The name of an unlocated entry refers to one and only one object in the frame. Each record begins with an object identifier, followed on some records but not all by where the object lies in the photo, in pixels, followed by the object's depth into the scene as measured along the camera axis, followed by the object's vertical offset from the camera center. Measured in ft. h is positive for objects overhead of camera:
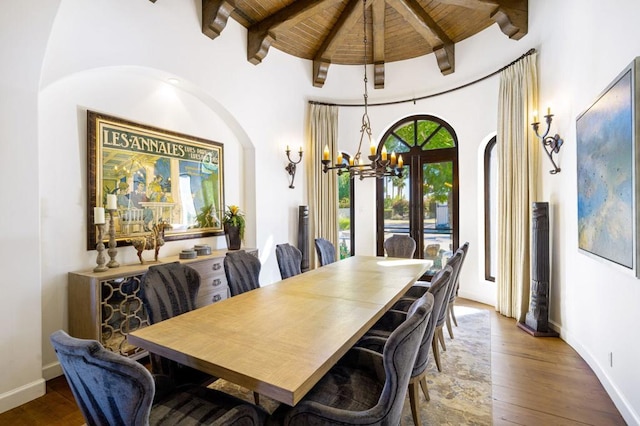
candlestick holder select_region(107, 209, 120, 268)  9.07 -0.98
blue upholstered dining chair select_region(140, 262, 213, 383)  5.88 -1.86
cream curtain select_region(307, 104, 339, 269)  17.89 +1.51
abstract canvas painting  6.01 +0.78
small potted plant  13.09 -0.66
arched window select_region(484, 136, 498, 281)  15.42 -0.03
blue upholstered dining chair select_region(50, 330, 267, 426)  3.31 -1.90
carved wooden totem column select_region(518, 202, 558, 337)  11.18 -2.32
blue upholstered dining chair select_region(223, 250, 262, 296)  8.40 -1.71
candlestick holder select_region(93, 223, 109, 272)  8.70 -1.13
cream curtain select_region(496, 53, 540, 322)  12.32 +1.20
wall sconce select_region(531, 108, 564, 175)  10.91 +2.43
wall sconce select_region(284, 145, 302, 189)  16.71 +2.42
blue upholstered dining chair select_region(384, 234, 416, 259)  14.35 -1.76
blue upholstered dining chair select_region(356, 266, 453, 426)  5.77 -2.81
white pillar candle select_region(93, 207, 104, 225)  8.74 -0.04
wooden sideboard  8.16 -2.60
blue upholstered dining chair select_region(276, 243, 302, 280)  10.48 -1.73
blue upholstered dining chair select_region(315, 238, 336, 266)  13.08 -1.81
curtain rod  12.67 +6.32
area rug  6.81 -4.65
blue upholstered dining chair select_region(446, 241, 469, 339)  9.54 -3.89
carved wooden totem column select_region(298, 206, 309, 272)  16.87 -1.35
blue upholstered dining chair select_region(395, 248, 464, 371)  8.08 -2.99
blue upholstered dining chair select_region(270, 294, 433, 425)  4.00 -2.75
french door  16.84 +1.09
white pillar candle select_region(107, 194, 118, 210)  8.96 +0.34
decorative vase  13.07 -1.04
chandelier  9.50 +1.49
